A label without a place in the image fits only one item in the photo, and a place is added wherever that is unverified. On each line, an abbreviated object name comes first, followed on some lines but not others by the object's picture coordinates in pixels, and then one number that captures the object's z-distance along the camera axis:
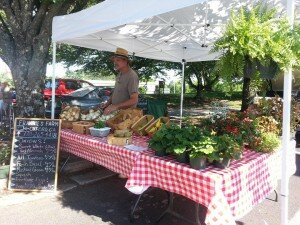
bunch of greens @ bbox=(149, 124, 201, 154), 2.98
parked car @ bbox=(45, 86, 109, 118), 10.26
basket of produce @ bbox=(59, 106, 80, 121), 4.94
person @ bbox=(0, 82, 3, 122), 9.82
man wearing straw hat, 4.94
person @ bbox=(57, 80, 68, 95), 12.63
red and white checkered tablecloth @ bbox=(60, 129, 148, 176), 3.57
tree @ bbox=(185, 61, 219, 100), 19.38
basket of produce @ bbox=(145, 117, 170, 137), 4.22
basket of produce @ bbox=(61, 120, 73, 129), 4.82
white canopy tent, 3.37
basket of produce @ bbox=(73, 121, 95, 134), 4.41
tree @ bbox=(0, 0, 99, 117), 5.99
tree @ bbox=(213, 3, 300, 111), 2.68
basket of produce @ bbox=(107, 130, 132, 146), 3.76
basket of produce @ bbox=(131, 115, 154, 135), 4.28
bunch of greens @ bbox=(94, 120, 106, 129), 4.28
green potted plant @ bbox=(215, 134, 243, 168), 2.92
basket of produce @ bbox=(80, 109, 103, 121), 4.97
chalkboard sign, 4.43
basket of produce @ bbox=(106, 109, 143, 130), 4.38
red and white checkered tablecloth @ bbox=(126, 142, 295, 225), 2.68
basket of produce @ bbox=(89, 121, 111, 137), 4.21
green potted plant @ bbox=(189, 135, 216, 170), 2.85
